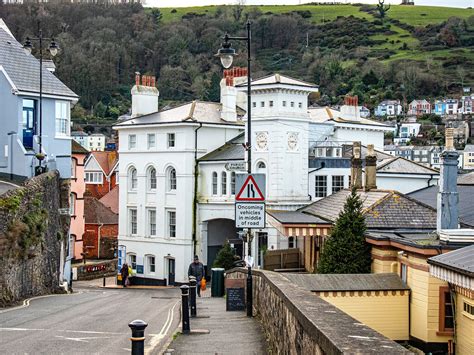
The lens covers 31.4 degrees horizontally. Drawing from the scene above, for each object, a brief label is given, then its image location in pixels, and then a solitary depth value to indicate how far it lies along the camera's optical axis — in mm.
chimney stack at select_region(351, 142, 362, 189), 36572
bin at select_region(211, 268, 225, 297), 30547
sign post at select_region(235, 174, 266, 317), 18891
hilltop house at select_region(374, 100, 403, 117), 166375
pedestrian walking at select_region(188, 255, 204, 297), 29656
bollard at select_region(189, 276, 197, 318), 19775
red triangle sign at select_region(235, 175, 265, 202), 18938
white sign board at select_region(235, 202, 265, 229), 18875
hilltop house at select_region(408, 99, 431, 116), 172475
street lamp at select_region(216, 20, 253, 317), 22075
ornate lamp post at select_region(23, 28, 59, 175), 33469
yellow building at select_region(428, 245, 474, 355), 17297
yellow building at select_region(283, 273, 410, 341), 22344
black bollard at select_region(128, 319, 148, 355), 10016
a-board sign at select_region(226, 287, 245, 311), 21391
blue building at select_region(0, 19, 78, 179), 36656
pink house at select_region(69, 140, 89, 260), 57228
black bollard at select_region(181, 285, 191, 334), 16922
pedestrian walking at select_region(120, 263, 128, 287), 49622
